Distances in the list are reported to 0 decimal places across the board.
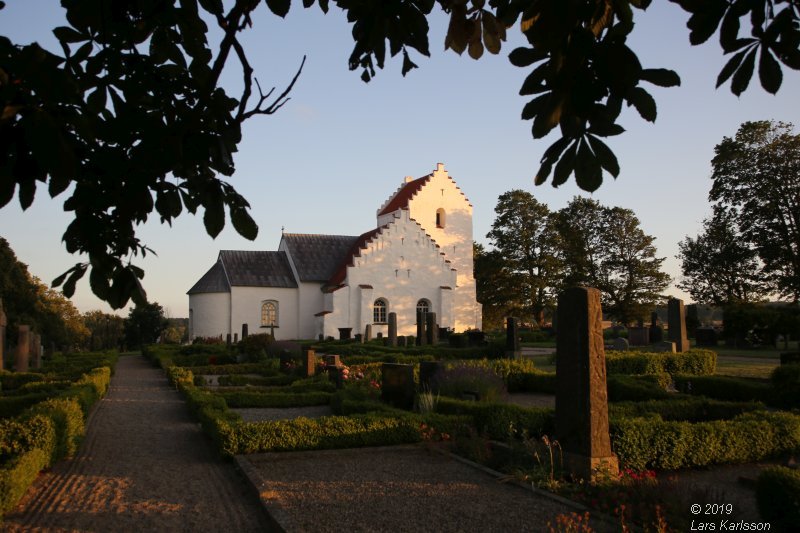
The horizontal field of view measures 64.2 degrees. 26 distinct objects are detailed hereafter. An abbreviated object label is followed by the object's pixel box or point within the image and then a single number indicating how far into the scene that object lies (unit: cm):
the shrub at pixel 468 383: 1136
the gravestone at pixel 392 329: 2658
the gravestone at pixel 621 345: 2119
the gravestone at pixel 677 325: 1956
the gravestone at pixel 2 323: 1770
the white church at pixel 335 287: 3741
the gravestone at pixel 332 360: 1640
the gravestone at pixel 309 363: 1672
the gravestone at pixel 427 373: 1196
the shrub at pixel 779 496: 473
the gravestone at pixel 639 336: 2642
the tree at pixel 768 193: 3095
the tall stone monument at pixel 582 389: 662
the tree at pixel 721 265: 3347
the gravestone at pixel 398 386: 1106
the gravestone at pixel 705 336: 2589
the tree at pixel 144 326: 3856
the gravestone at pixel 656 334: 2427
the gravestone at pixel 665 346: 1886
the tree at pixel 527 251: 4416
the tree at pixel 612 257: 4300
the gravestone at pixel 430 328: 2645
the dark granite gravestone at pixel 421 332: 2622
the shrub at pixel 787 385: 1112
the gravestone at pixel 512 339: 1972
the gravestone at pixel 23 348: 1764
